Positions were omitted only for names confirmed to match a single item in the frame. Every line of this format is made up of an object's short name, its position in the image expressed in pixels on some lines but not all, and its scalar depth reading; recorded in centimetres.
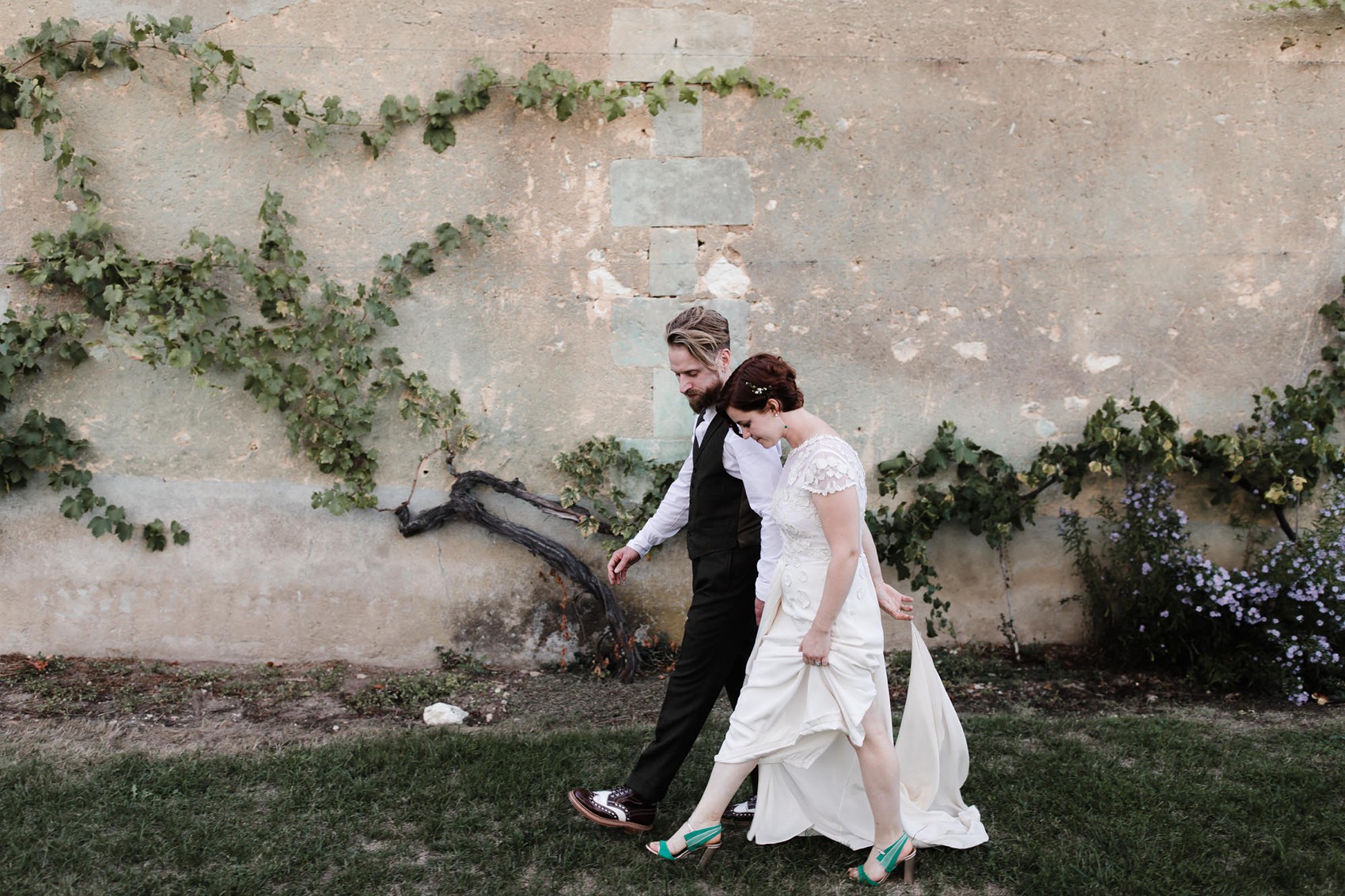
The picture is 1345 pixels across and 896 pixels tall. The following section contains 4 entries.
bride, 279
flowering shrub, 431
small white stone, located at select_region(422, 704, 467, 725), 407
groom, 303
